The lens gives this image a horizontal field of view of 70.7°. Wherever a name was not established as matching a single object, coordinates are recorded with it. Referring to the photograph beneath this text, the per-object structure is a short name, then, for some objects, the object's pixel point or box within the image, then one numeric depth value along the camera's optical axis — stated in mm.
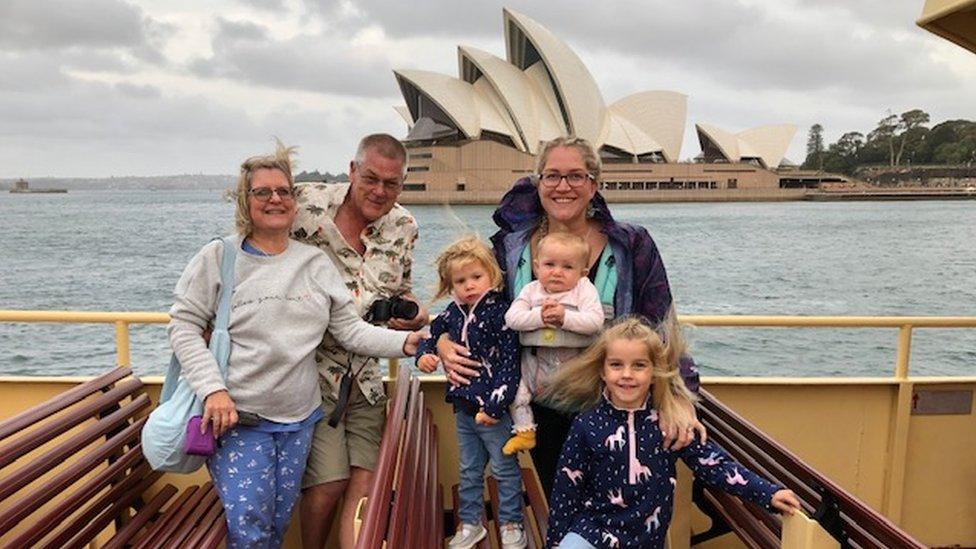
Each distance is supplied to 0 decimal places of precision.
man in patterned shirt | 2230
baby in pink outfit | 1895
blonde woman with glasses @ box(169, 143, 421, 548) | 1965
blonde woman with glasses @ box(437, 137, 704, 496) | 1931
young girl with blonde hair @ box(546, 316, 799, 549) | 1793
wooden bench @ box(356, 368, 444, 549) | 1372
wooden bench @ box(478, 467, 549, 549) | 2162
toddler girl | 1980
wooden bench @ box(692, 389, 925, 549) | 1588
